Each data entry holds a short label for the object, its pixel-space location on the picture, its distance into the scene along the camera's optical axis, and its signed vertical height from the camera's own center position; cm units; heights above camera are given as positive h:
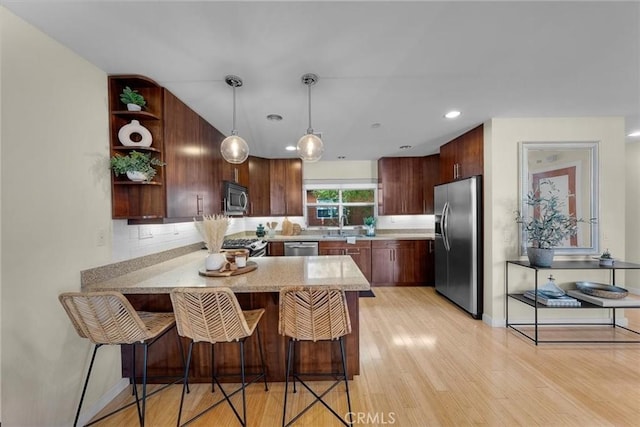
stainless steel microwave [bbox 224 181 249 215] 319 +20
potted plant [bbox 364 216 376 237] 479 -27
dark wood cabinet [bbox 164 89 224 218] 204 +49
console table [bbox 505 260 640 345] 241 -94
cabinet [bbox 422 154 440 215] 462 +63
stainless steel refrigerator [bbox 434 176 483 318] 299 -41
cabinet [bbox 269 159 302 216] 474 +50
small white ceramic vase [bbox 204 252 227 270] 195 -39
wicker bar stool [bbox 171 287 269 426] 138 -59
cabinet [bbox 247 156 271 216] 451 +47
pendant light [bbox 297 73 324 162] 193 +52
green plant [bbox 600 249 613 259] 262 -48
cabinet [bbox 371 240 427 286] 436 -89
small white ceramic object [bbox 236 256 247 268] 209 -41
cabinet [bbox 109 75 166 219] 186 +57
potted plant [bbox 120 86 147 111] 184 +86
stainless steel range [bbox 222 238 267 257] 345 -47
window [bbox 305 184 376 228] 511 +12
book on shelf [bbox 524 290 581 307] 248 -92
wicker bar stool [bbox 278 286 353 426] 143 -61
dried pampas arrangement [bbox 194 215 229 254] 199 -15
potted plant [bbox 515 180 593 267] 256 -14
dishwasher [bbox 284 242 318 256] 429 -64
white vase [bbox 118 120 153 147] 185 +60
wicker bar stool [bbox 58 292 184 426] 136 -61
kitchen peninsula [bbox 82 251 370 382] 193 -107
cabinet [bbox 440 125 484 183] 299 +73
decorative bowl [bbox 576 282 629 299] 240 -81
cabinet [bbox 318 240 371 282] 437 -70
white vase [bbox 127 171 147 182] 180 +27
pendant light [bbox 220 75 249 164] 197 +52
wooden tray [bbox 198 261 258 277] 187 -46
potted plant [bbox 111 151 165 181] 178 +35
